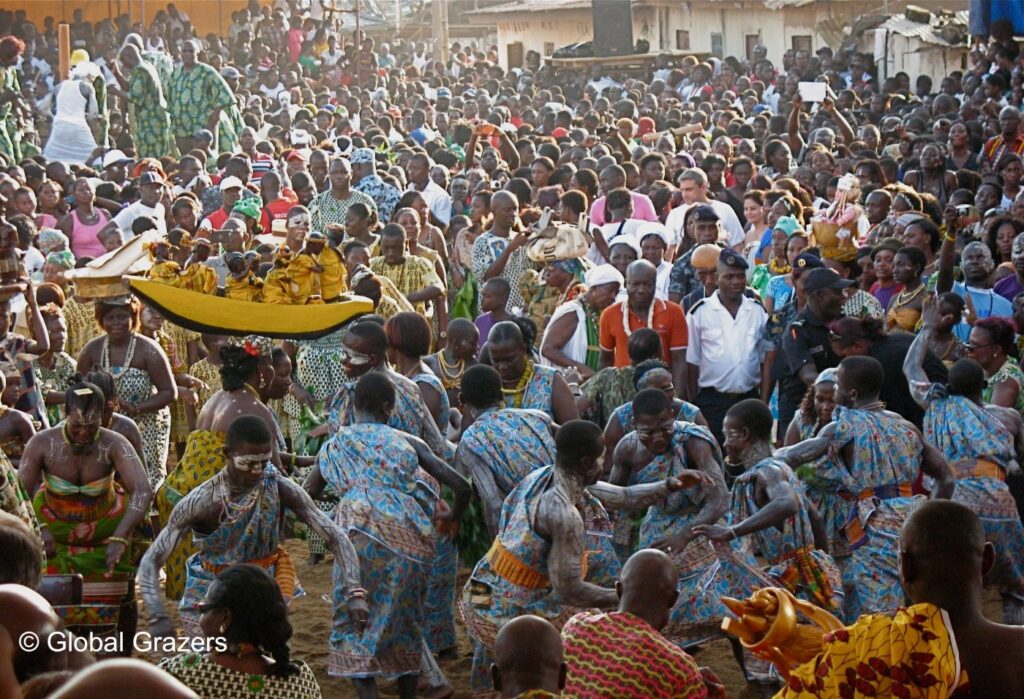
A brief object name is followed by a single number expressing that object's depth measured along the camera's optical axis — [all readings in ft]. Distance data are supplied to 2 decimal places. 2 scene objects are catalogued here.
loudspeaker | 107.45
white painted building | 115.65
